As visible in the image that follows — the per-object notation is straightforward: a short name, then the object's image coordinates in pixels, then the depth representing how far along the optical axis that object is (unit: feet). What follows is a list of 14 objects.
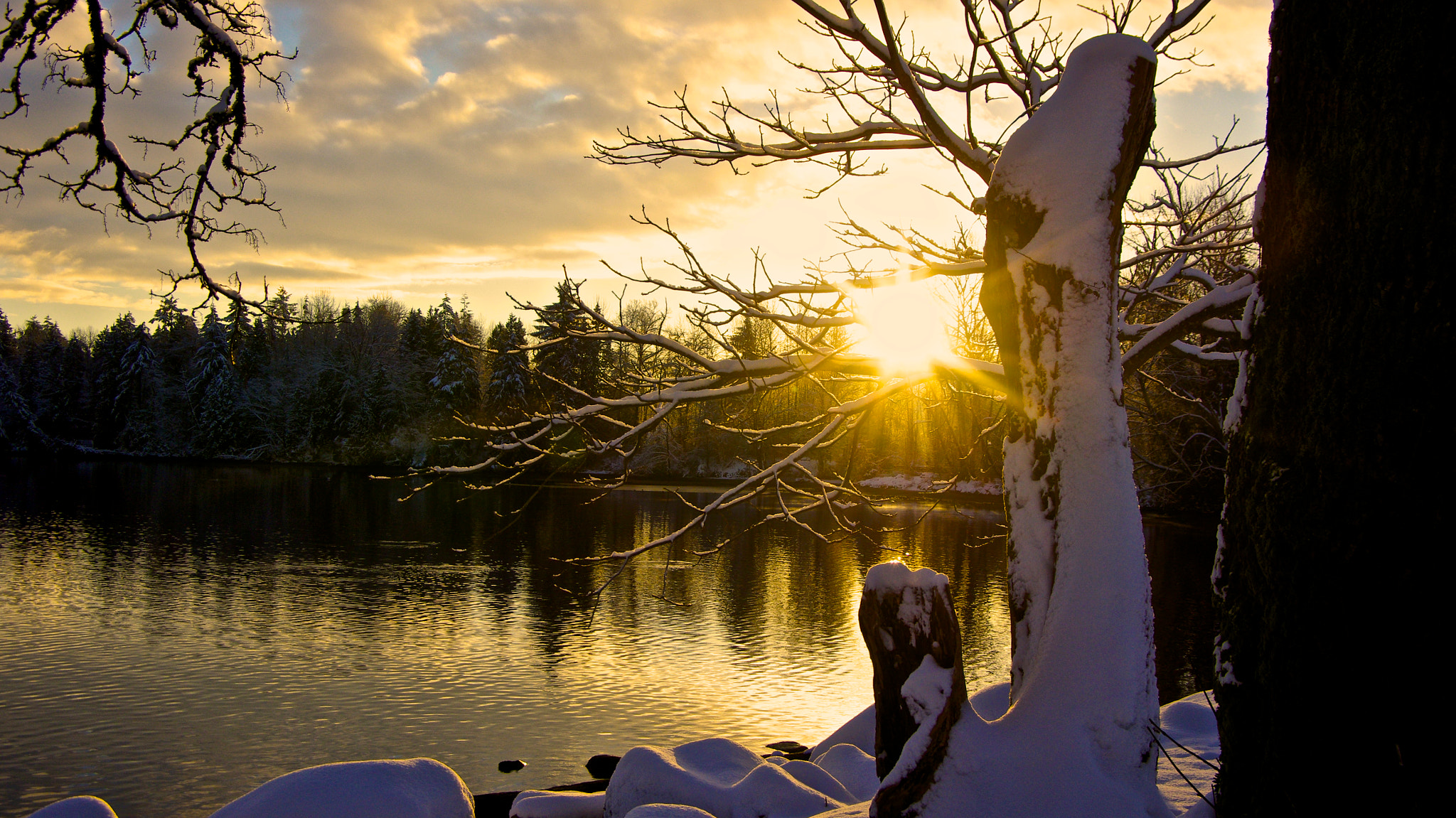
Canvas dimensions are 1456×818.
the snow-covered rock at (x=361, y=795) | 18.65
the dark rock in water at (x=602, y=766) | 37.09
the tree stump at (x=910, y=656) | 12.31
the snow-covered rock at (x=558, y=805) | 25.21
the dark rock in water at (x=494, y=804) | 30.37
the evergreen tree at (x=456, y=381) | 181.27
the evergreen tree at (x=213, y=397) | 217.56
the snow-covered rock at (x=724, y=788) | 21.90
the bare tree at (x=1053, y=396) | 11.84
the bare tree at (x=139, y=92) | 15.79
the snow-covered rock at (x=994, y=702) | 24.53
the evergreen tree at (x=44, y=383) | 228.22
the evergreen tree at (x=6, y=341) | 226.58
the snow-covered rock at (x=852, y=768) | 26.55
